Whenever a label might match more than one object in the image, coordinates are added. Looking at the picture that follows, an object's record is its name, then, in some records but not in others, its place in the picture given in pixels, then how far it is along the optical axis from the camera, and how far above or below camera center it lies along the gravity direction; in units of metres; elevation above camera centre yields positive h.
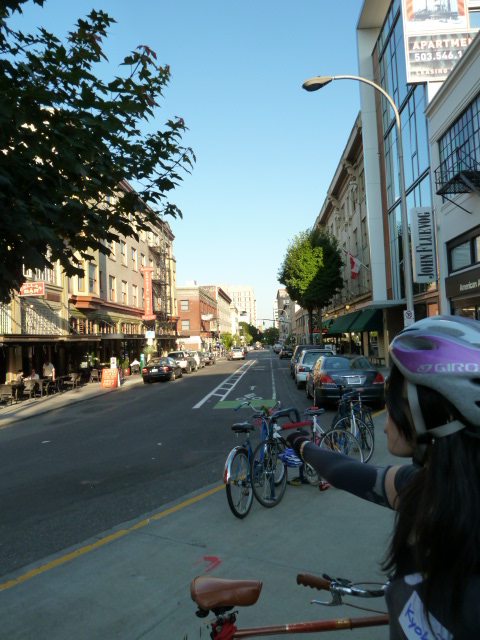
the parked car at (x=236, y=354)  66.33 -1.73
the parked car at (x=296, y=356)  28.32 -0.96
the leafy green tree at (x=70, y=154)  4.27 +1.88
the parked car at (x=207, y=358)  50.50 -1.61
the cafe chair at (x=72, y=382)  25.62 -1.77
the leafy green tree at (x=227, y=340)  105.78 +0.21
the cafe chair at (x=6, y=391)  20.52 -1.71
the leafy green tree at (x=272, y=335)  190.48 +1.58
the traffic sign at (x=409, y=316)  14.01 +0.51
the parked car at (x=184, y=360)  37.31 -1.27
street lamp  13.77 +4.52
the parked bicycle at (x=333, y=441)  6.74 -1.50
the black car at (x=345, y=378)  13.71 -1.13
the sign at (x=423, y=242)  20.50 +3.71
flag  33.34 +4.57
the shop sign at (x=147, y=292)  44.07 +4.49
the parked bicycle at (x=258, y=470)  5.63 -1.51
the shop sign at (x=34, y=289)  22.69 +2.61
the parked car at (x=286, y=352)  59.66 -1.61
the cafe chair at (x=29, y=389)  22.02 -1.77
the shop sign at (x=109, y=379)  26.52 -1.77
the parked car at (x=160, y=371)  29.36 -1.57
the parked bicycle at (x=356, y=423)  8.22 -1.40
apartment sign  19.91 +11.67
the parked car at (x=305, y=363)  21.17 -1.05
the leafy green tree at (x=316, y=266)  43.84 +6.16
